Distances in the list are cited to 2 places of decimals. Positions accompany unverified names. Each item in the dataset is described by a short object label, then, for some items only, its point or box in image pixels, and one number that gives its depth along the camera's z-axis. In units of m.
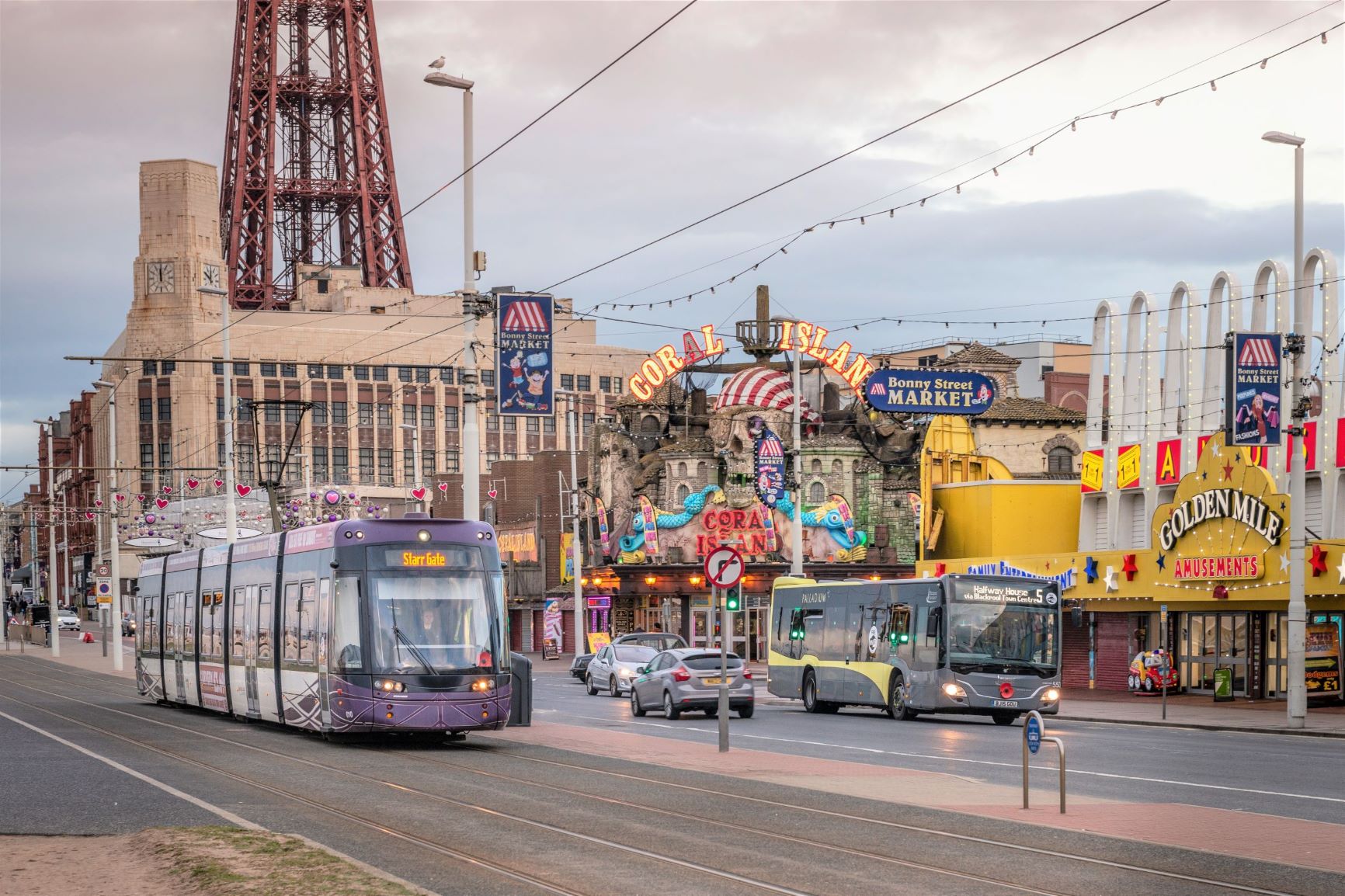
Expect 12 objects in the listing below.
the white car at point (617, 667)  46.31
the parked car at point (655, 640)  52.30
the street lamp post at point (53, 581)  83.12
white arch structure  42.00
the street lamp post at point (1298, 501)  32.09
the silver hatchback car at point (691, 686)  35.59
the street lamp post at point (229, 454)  47.06
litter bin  28.42
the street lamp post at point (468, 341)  30.02
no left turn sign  24.94
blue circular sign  17.00
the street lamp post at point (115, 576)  64.38
